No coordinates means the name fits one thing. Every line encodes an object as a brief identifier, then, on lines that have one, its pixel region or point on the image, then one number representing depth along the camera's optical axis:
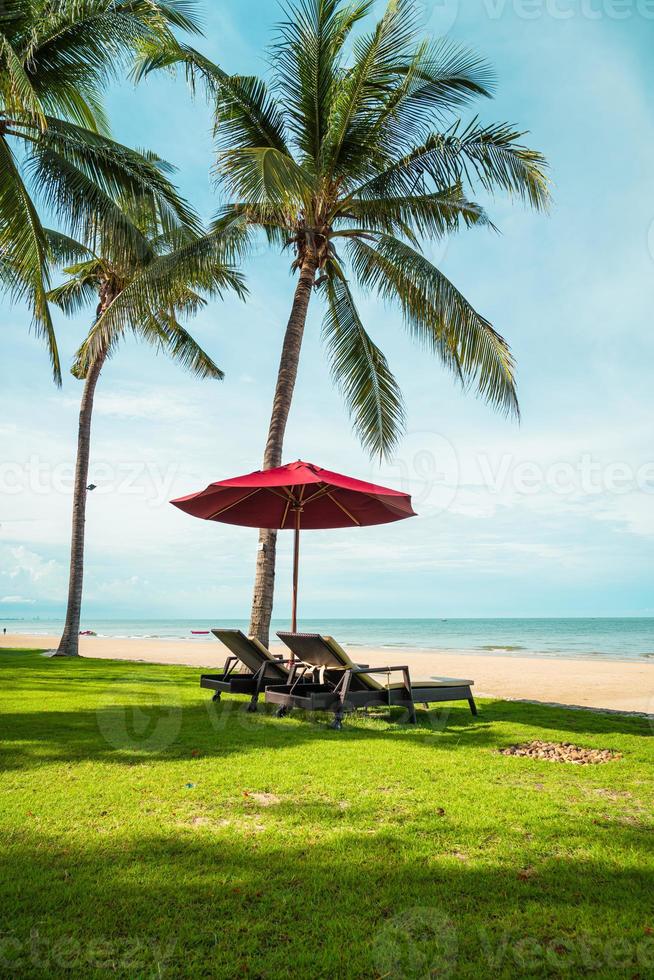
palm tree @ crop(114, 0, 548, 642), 9.95
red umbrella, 6.60
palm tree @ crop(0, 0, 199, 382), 8.70
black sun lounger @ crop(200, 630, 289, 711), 6.66
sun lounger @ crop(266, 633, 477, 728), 5.93
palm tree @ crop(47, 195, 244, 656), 9.80
